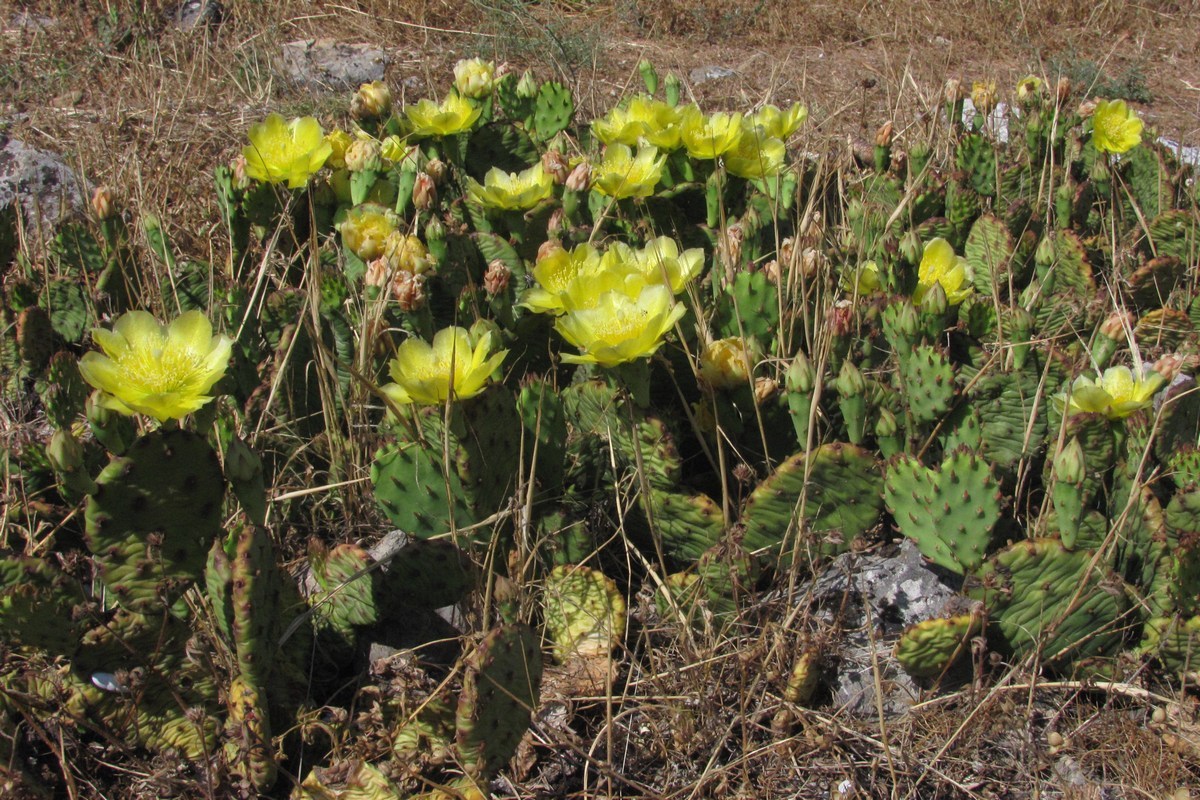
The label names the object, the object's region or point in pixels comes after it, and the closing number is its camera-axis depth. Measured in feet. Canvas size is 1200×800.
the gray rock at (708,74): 14.79
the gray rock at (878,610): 5.00
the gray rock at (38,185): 9.04
